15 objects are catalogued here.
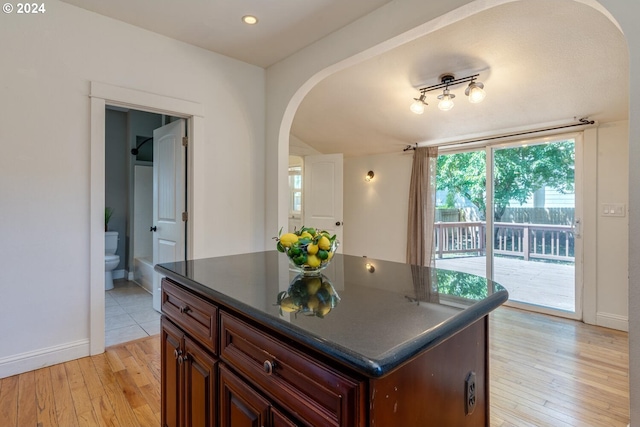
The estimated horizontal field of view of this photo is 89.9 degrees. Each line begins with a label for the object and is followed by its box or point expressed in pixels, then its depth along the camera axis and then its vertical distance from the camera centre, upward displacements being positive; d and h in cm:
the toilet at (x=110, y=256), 426 -60
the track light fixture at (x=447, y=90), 262 +105
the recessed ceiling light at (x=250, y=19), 245 +150
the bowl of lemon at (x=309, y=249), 123 -14
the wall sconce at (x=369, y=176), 519 +61
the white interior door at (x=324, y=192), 467 +31
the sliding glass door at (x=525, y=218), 346 -5
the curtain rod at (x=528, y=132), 314 +91
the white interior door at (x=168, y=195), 306 +18
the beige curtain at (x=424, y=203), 440 +15
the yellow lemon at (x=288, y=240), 124 -10
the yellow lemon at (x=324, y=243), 125 -12
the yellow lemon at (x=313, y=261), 124 -19
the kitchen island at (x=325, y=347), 69 -36
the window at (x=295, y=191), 532 +37
